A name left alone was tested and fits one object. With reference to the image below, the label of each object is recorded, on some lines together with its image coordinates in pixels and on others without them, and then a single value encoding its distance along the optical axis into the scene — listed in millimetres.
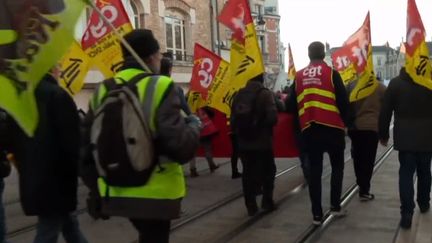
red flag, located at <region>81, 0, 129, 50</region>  7176
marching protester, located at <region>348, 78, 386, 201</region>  7199
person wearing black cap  3088
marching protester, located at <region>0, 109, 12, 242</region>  3944
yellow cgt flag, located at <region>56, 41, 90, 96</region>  7527
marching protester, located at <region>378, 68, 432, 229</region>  5355
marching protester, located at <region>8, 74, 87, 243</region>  3490
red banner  9438
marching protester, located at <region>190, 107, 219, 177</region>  9930
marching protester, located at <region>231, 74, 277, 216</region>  6520
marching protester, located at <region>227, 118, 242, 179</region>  9516
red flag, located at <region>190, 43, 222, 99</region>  9750
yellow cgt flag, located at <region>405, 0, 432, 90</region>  5387
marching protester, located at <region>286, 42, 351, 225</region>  5973
